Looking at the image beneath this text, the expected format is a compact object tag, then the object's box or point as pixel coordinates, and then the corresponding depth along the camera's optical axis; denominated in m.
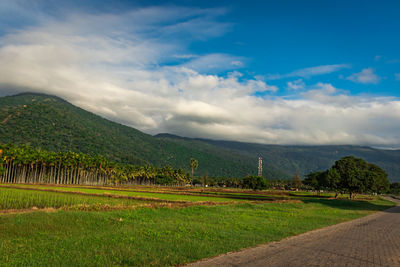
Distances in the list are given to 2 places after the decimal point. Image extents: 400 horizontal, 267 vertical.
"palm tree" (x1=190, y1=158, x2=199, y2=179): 177.04
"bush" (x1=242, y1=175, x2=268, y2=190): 135.00
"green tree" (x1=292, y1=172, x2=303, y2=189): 187.49
